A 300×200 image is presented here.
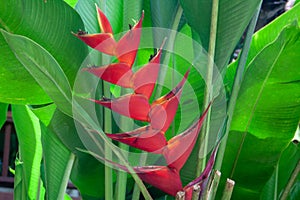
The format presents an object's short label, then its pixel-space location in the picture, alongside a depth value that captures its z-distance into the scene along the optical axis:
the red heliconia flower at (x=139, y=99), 1.22
